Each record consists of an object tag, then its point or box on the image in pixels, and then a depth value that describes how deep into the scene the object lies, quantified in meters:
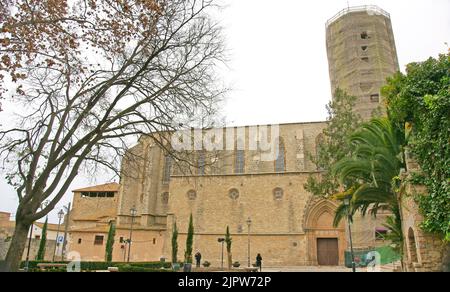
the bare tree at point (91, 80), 8.41
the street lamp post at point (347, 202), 13.60
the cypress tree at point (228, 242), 23.12
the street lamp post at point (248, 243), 27.44
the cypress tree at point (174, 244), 26.19
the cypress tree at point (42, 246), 25.19
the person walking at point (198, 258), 26.67
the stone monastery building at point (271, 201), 27.44
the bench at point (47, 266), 16.79
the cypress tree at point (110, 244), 26.31
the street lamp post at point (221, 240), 26.82
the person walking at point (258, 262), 22.75
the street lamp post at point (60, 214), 24.44
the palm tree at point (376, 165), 12.41
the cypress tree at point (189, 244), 25.12
